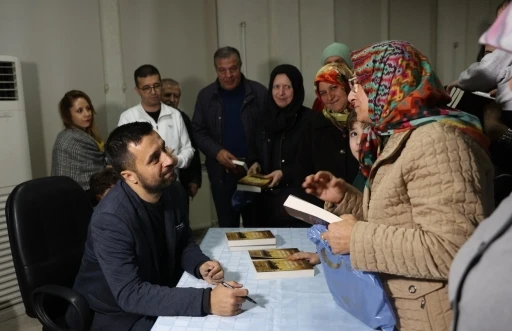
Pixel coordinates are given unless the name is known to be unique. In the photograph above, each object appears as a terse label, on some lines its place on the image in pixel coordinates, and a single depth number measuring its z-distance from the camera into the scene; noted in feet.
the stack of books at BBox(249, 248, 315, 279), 5.45
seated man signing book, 4.72
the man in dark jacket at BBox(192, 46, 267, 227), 11.37
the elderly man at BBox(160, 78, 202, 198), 11.81
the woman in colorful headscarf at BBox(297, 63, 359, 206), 7.99
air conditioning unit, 9.94
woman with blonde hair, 10.39
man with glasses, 10.98
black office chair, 5.87
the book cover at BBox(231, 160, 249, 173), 10.07
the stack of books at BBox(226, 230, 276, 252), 6.49
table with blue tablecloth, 4.35
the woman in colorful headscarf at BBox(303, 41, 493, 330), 3.42
